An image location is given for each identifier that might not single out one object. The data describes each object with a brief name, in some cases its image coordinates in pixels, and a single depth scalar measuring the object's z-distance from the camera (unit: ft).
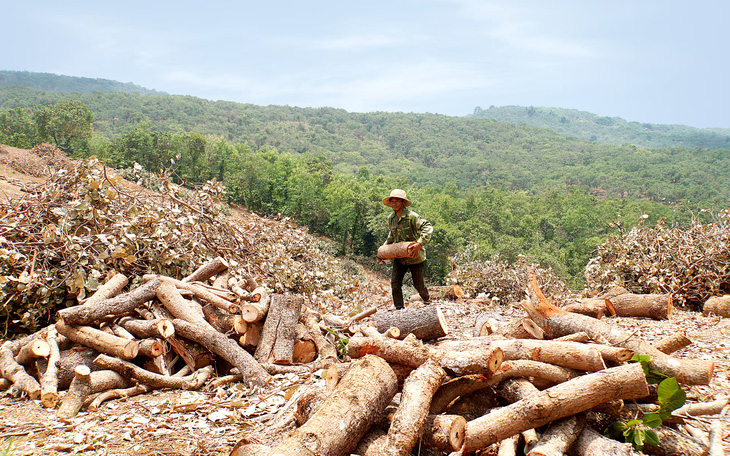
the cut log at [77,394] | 11.37
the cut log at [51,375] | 11.78
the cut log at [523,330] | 12.76
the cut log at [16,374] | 12.24
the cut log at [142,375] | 12.62
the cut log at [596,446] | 8.30
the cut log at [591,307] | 20.31
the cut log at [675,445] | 8.60
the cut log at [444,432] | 8.24
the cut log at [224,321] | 14.83
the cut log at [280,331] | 14.65
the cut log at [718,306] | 21.43
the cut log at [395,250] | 19.98
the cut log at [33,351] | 12.86
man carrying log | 20.57
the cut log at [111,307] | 13.46
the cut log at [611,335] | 10.19
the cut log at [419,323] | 15.42
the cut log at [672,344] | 12.20
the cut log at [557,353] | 9.90
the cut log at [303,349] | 15.46
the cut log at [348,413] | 7.42
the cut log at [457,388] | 9.79
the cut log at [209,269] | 17.89
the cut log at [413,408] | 7.90
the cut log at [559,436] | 8.15
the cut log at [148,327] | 13.58
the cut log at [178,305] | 14.55
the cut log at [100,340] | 12.93
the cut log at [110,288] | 14.95
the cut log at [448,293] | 34.01
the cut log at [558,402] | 8.29
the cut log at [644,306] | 21.25
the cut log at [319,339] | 15.38
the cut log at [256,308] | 14.92
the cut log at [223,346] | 13.30
